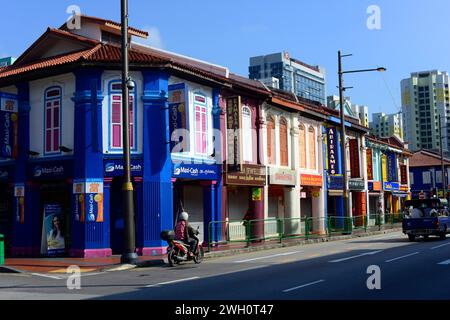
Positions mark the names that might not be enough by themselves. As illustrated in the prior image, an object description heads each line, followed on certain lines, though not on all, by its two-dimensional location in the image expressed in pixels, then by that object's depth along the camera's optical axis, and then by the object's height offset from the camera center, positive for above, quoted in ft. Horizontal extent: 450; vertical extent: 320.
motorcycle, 61.36 -5.20
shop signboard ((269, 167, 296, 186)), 98.27 +4.22
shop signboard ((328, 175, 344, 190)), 121.90 +3.68
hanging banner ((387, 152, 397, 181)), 165.02 +9.14
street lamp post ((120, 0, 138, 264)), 61.82 +4.24
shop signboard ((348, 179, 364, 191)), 132.02 +3.24
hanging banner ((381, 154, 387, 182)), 158.51 +8.49
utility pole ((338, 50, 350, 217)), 107.62 +10.68
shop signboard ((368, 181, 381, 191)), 147.13 +3.37
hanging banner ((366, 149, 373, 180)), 146.41 +8.84
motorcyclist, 62.75 -3.38
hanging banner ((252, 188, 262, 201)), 94.99 +0.97
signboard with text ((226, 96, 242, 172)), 83.76 +10.28
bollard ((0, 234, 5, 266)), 63.87 -4.77
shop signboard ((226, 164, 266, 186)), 86.72 +3.91
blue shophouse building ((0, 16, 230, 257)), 73.26 +7.96
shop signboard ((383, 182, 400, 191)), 158.61 +3.32
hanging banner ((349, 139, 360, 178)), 135.95 +9.75
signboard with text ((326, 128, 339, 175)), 121.49 +10.50
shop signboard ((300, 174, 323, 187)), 109.40 +3.85
